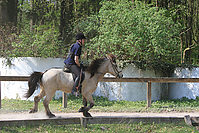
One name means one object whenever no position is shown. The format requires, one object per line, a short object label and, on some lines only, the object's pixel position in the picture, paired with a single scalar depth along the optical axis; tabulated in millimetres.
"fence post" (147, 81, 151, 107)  19187
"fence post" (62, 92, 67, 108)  18297
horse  12398
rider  12414
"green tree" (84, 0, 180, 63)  22984
